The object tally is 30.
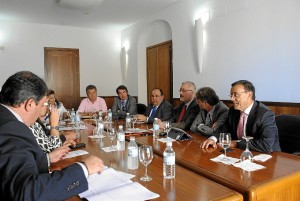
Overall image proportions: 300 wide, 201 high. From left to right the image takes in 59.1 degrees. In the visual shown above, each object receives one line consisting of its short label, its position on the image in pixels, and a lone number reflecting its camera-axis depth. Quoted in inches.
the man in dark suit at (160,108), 145.6
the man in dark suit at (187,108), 125.1
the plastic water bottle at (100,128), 102.1
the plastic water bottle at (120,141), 77.9
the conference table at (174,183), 44.9
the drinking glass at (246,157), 62.2
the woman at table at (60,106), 167.7
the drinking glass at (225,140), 66.7
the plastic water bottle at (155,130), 97.0
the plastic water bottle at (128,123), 118.8
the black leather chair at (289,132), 88.8
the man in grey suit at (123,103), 182.2
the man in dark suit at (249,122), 75.1
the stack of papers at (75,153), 72.7
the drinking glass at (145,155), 53.2
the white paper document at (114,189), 43.6
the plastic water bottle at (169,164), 52.9
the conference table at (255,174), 49.0
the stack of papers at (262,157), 65.1
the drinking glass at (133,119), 128.4
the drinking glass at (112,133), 83.7
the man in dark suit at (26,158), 36.0
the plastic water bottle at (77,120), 127.2
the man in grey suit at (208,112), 104.3
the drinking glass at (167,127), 94.1
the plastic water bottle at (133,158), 59.6
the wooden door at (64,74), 259.7
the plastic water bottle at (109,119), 128.1
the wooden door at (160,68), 222.7
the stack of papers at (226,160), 62.6
